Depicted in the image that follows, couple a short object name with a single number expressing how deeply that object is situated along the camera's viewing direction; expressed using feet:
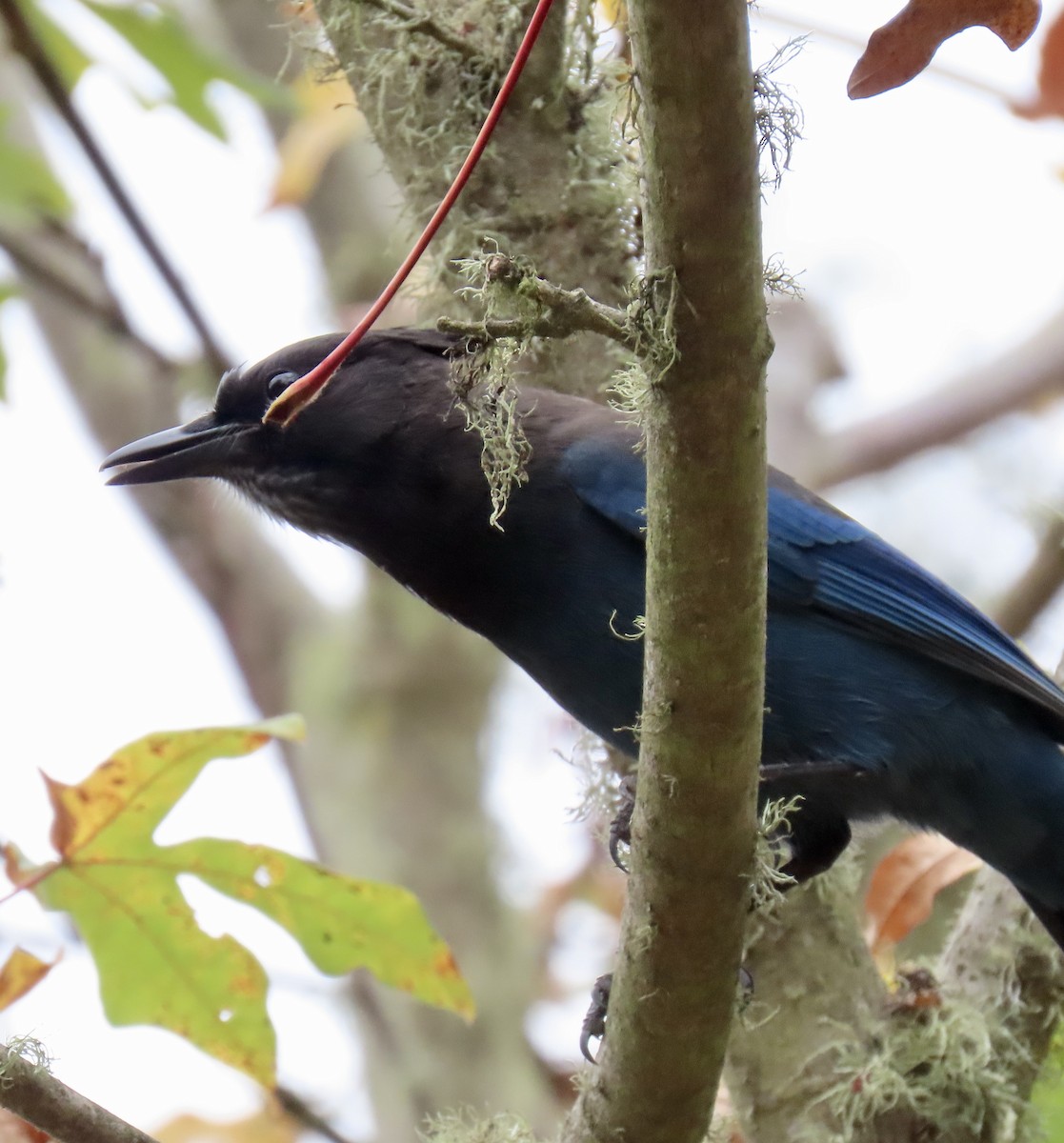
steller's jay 22.86
